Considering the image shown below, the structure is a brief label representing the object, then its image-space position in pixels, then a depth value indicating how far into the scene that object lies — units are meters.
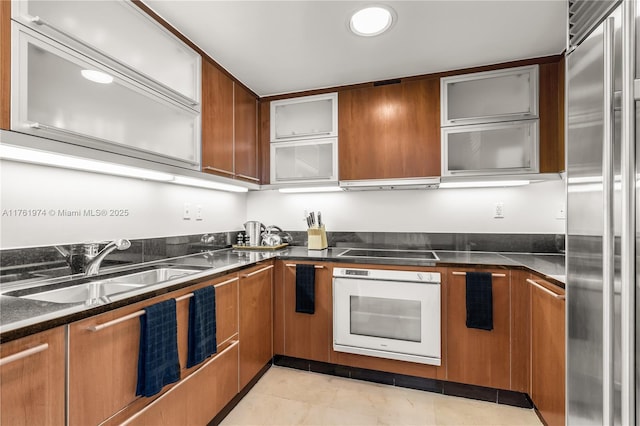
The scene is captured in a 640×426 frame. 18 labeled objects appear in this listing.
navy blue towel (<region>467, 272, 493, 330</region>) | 2.01
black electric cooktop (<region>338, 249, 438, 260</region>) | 2.40
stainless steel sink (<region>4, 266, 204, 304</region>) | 1.27
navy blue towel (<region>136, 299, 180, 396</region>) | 1.27
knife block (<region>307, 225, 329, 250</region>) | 2.77
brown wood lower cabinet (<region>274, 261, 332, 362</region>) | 2.36
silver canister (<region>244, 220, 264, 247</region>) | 2.89
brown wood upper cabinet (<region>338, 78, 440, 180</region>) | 2.48
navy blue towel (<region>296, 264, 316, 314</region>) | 2.37
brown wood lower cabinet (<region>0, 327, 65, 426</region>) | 0.84
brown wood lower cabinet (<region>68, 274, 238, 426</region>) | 1.03
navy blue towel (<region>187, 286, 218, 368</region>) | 1.55
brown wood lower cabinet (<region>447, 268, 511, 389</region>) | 2.02
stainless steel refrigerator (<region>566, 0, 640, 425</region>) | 0.69
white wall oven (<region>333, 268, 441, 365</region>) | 2.12
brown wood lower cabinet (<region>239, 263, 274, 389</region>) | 2.05
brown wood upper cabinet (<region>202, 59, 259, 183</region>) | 2.16
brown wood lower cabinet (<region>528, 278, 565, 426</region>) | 1.51
